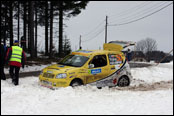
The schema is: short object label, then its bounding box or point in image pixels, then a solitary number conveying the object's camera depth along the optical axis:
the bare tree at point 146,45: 69.06
